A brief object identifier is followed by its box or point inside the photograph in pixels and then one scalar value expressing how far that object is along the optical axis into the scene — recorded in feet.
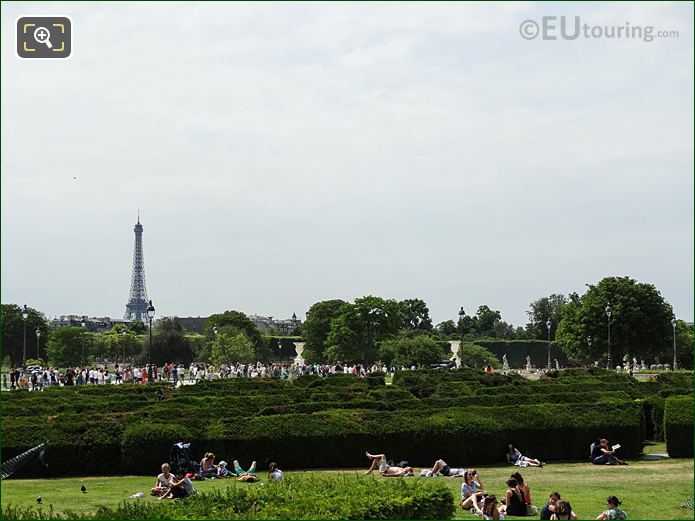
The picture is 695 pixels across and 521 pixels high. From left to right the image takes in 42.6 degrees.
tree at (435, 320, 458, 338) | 467.52
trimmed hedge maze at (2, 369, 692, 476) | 70.38
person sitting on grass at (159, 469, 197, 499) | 56.29
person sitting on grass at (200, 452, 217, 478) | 67.26
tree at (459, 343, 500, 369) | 292.61
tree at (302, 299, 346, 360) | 339.77
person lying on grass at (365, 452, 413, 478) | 67.31
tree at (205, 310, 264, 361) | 349.55
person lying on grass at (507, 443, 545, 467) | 73.20
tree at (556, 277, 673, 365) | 247.29
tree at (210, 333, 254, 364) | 267.59
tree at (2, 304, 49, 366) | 311.21
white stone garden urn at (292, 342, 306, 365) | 381.97
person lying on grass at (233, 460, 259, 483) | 64.69
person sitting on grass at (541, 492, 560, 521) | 48.39
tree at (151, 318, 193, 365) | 313.73
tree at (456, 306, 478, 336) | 482.69
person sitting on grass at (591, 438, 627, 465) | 73.82
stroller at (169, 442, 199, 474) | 66.69
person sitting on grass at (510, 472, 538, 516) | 51.96
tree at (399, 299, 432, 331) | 458.91
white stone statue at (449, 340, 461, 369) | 296.92
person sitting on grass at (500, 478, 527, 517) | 51.88
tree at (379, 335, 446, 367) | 272.31
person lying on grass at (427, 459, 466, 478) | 66.54
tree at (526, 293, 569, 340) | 436.76
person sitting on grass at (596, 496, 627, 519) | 48.44
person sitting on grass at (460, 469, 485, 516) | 52.10
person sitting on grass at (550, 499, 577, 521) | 47.93
